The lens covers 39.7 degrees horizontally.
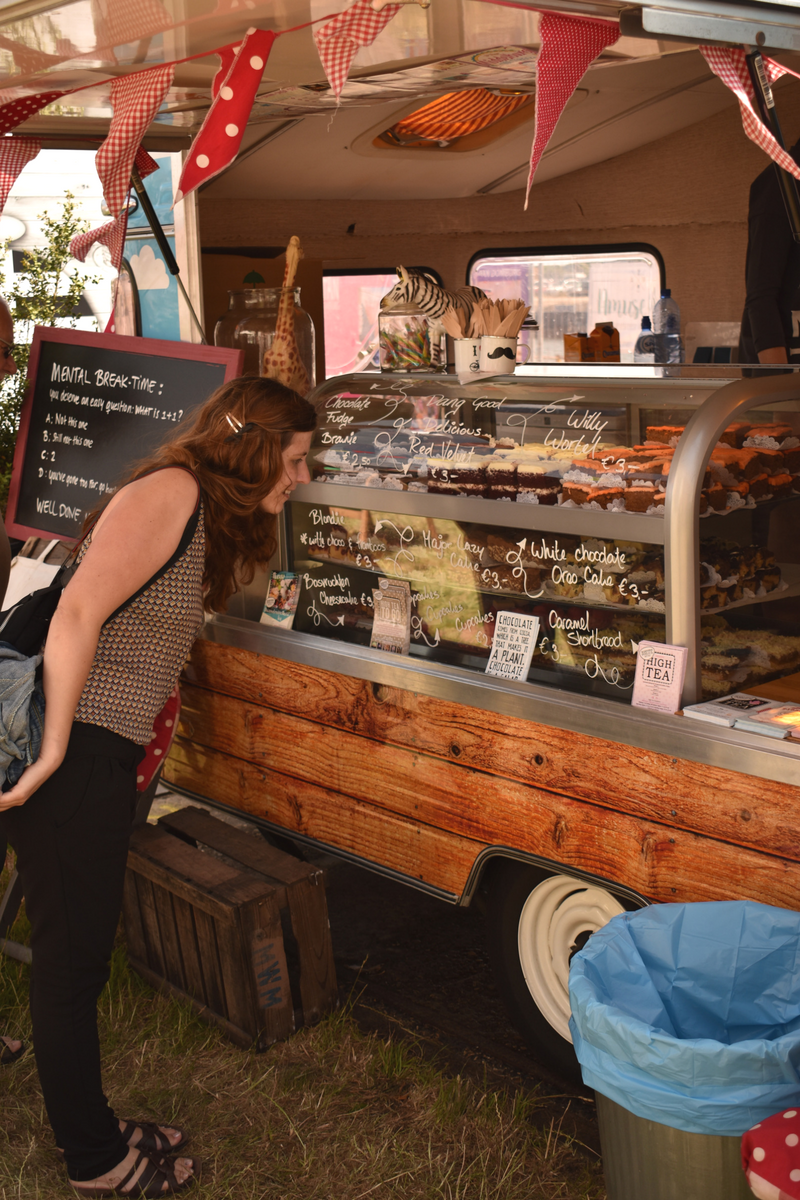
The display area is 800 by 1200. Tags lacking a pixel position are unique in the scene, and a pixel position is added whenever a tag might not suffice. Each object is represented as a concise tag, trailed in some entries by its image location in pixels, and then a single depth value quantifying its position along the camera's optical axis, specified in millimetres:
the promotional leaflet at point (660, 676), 2678
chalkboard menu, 3914
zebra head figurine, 3713
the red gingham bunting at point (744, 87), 2324
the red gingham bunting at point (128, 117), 3037
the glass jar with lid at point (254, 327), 4184
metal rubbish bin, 1876
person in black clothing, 4359
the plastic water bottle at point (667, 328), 6043
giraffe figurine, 3961
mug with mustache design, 3424
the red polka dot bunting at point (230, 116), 2746
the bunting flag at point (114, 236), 3469
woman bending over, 2336
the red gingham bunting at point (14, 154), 3739
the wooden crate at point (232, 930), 3143
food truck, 2588
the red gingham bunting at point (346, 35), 2385
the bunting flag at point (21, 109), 3488
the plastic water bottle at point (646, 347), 6126
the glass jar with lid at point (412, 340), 3750
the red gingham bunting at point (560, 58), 2359
